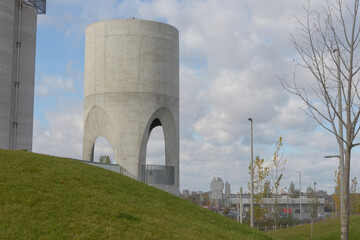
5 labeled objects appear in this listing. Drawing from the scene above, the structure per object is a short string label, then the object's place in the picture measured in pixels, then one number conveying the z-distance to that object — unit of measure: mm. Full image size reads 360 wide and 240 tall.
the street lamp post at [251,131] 35031
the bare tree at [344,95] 14695
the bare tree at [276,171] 44312
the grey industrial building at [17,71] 37188
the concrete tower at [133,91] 35594
